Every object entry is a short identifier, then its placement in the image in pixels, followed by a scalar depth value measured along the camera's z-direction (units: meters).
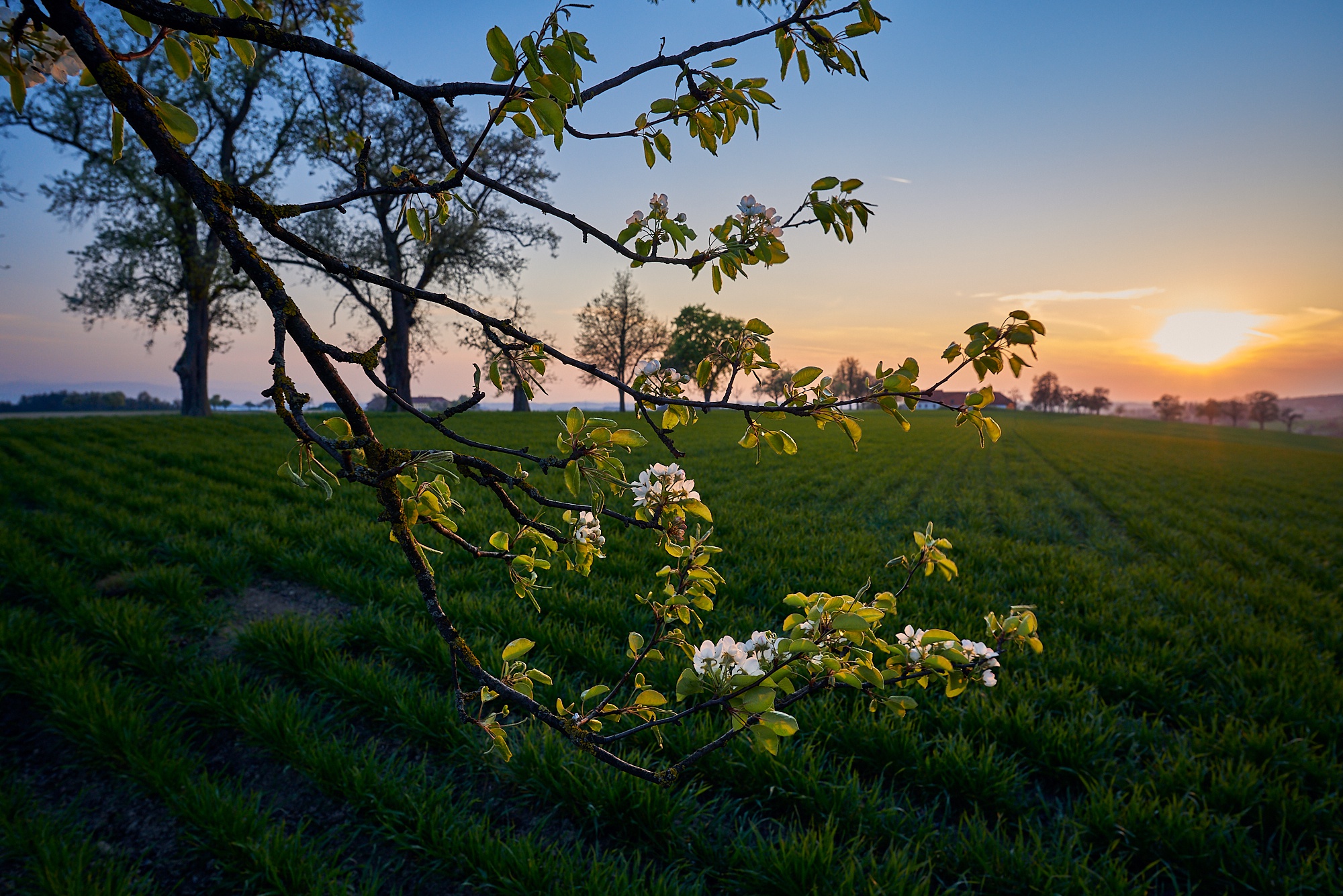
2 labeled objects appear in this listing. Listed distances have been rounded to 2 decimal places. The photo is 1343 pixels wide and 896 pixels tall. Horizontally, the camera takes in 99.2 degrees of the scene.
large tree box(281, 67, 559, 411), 20.39
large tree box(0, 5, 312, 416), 17.38
